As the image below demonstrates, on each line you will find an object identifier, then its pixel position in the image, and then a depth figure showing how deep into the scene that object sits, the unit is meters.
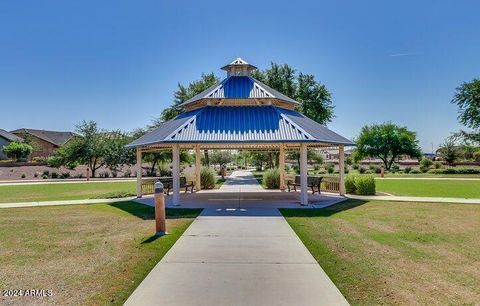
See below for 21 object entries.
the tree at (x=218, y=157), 64.25
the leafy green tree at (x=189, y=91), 37.91
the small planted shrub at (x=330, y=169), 48.34
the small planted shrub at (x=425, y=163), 50.98
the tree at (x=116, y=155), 43.10
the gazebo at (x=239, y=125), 14.57
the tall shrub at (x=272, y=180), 22.86
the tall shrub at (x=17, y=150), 55.88
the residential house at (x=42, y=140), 71.55
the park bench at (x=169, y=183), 19.19
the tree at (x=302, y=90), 37.38
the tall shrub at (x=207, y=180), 23.08
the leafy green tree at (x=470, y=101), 41.62
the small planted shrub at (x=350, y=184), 19.45
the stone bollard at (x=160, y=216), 9.55
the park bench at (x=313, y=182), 18.20
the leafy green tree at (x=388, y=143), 62.53
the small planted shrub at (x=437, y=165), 49.63
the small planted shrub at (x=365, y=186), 18.64
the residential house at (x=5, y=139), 61.53
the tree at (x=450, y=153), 56.05
